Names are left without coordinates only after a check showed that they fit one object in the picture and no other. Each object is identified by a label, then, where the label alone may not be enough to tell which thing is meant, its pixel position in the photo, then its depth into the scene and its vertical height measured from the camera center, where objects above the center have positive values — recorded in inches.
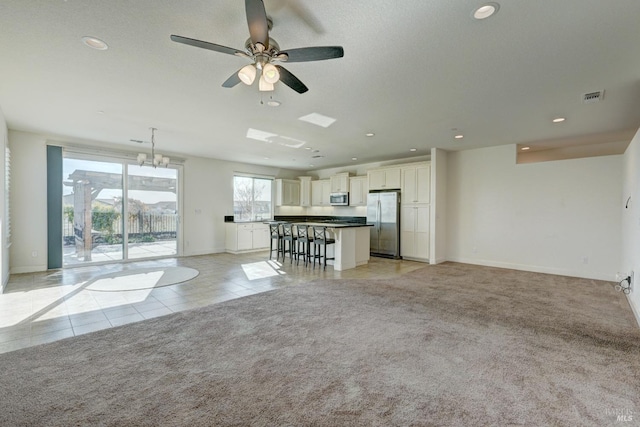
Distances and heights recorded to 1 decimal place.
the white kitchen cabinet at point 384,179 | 303.3 +36.2
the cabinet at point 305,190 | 401.7 +30.0
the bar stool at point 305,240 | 256.9 -26.2
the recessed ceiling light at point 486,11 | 80.3 +58.2
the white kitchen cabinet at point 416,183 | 279.6 +28.5
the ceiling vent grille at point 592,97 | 139.1 +57.8
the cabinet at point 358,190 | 342.6 +25.9
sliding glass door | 246.5 -0.1
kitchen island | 241.6 -30.2
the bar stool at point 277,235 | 285.7 -24.3
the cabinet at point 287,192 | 384.5 +26.1
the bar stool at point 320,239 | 240.7 -24.0
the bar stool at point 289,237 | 277.4 -25.0
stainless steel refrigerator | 299.0 -10.6
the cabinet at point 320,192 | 383.9 +26.8
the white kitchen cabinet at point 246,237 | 325.1 -30.4
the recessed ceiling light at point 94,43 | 97.4 +58.8
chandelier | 232.4 +42.9
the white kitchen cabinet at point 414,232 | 282.9 -21.0
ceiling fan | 79.4 +48.5
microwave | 354.6 +15.6
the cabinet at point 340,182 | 357.7 +37.0
